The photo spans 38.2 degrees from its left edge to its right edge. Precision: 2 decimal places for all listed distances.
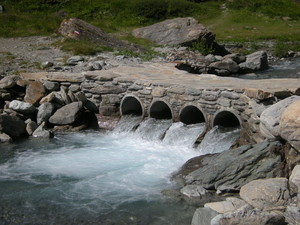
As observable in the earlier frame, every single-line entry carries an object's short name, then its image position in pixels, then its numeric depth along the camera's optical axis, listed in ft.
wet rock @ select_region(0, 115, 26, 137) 41.09
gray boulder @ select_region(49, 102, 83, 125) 44.42
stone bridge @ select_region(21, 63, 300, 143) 34.37
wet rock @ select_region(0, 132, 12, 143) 40.32
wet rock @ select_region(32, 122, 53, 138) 42.14
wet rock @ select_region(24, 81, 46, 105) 46.57
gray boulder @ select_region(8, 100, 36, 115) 44.32
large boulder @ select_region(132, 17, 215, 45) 78.38
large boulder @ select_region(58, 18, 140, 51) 71.10
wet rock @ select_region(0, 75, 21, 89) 47.44
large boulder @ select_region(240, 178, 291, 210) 23.81
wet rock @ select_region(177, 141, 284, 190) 27.76
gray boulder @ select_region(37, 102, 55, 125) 44.57
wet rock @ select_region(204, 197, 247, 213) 23.97
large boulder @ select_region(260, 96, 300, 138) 28.71
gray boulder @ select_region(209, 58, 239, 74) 67.13
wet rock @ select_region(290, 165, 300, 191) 25.09
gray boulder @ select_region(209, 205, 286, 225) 21.54
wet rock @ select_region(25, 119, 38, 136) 42.82
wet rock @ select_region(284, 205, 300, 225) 21.98
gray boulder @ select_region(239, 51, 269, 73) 70.08
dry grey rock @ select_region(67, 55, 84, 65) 57.86
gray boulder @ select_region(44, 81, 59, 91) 48.52
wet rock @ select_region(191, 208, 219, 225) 22.80
